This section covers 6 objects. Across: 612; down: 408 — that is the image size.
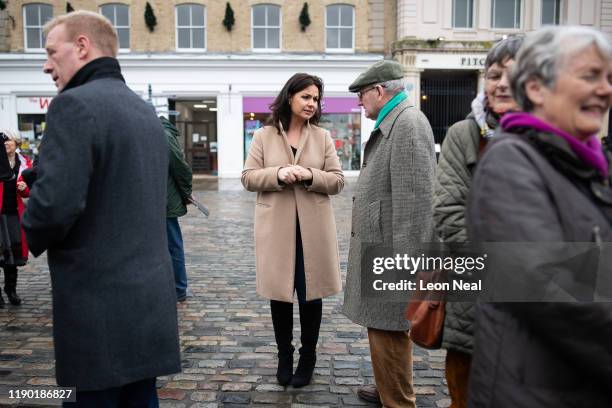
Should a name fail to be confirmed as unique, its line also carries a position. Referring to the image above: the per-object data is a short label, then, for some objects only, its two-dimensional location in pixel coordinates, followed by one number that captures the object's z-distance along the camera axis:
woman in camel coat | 3.73
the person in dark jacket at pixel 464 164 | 2.27
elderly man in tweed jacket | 2.93
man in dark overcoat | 2.03
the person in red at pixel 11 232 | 5.74
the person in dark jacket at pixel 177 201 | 5.77
